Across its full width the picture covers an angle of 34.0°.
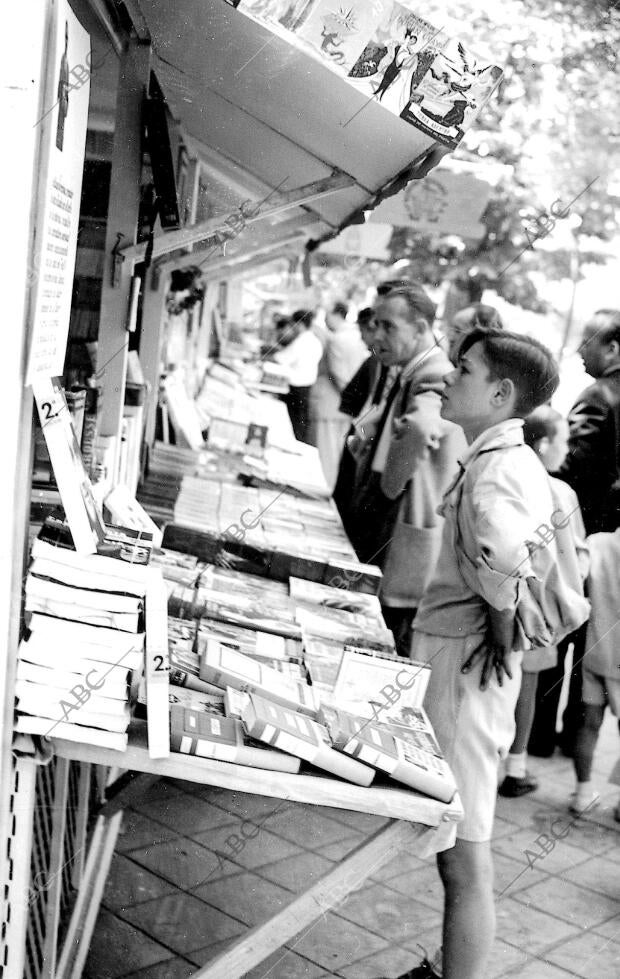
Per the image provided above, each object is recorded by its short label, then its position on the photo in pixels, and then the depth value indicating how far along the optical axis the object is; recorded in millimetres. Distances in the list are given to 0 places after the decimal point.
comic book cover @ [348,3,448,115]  1924
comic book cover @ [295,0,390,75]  1840
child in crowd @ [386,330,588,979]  2336
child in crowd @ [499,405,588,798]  4027
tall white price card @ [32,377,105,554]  1676
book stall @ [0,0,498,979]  1702
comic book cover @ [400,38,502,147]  1980
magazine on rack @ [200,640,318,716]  2081
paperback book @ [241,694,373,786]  1842
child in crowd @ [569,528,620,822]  3934
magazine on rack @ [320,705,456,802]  1889
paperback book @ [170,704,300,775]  1809
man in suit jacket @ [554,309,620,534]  4316
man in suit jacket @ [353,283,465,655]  3793
